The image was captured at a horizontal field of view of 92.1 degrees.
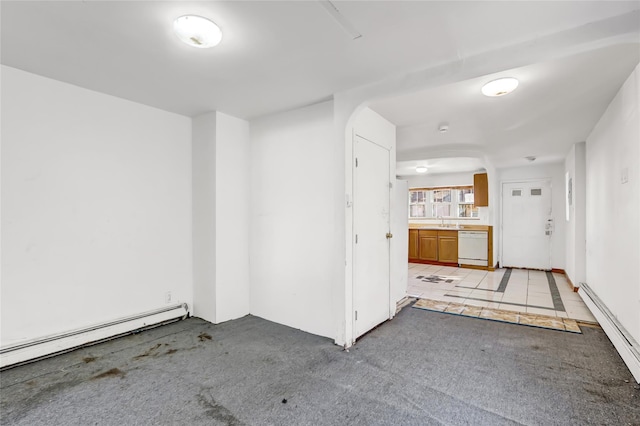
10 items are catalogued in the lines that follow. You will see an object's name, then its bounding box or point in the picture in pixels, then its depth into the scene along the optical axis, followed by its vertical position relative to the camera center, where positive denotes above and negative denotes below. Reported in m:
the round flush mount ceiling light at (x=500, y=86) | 2.68 +1.11
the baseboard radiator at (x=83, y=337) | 2.49 -1.14
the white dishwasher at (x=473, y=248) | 6.80 -0.82
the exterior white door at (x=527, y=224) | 6.74 -0.30
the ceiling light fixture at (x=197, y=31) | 1.84 +1.13
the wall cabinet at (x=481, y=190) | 6.98 +0.49
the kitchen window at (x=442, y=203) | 7.97 +0.24
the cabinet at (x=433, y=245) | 7.19 -0.82
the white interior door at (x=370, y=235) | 3.05 -0.25
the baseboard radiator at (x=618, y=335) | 2.30 -1.10
